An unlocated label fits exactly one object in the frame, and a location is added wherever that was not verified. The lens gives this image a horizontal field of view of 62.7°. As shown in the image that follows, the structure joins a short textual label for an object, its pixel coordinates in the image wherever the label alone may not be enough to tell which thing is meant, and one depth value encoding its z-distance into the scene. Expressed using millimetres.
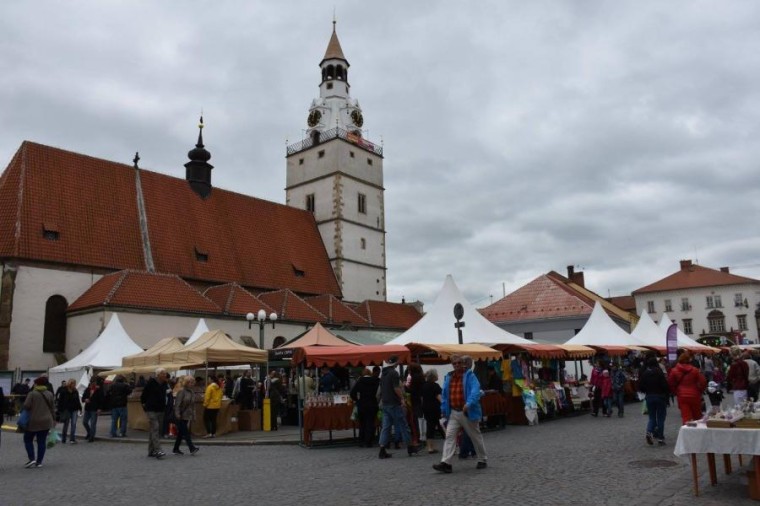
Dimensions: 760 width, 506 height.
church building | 29000
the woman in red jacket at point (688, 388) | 10070
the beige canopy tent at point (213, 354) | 17359
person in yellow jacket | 16281
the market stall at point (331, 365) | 13734
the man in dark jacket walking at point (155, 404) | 12578
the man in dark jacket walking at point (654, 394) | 11094
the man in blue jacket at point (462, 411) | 9401
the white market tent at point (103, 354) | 22266
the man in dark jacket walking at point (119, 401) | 16172
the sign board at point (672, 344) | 18578
